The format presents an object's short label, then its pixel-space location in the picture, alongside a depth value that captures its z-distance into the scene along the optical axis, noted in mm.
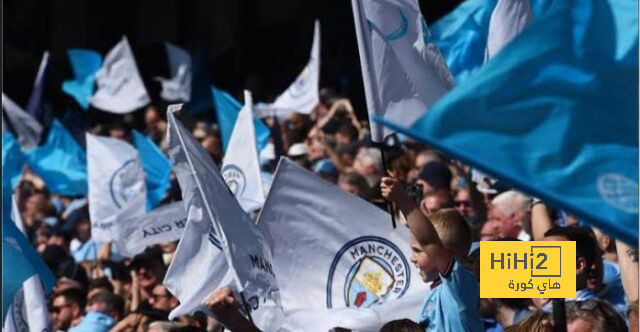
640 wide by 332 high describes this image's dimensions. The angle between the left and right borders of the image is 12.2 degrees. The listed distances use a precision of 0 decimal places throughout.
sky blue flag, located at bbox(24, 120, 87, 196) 25082
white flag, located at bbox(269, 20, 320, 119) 24649
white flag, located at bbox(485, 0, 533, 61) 13436
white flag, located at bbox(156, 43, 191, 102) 30776
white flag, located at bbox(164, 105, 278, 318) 11450
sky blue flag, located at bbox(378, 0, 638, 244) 6893
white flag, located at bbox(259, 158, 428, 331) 11975
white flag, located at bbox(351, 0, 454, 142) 11709
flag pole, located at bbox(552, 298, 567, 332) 8053
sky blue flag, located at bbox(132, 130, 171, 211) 20746
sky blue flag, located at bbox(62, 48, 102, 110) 30188
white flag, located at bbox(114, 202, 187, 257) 16661
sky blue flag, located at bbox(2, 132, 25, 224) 22606
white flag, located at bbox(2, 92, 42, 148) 28076
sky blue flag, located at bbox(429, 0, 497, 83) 16815
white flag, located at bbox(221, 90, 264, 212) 15905
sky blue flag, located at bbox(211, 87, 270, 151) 20410
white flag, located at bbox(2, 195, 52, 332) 13015
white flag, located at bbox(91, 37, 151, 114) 29405
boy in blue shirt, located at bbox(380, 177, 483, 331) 9848
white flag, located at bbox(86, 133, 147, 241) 20690
